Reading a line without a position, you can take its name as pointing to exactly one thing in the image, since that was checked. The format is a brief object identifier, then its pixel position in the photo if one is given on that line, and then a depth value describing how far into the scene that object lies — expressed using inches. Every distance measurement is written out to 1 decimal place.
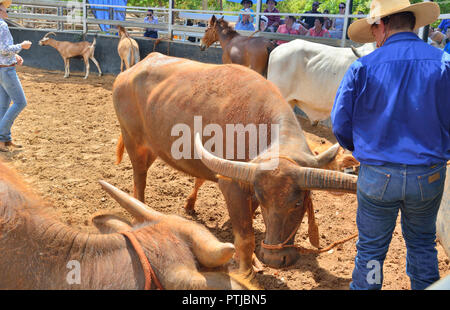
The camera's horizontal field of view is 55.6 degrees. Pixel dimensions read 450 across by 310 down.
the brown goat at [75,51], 605.3
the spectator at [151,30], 676.1
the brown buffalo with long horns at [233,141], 132.8
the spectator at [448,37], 294.7
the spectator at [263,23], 519.5
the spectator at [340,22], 487.8
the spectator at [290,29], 489.4
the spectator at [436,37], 309.1
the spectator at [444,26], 325.3
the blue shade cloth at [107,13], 782.5
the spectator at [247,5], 578.5
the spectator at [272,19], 524.4
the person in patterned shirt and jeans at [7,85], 263.6
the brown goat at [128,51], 570.9
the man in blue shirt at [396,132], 107.2
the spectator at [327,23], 547.3
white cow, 338.0
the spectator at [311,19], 521.9
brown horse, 433.1
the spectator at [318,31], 461.7
